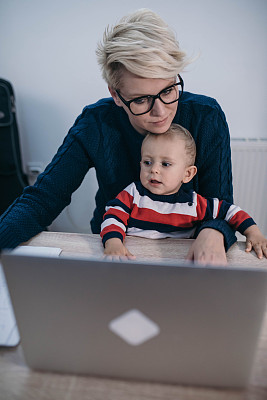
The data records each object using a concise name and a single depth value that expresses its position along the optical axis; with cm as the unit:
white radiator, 198
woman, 93
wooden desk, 51
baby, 102
